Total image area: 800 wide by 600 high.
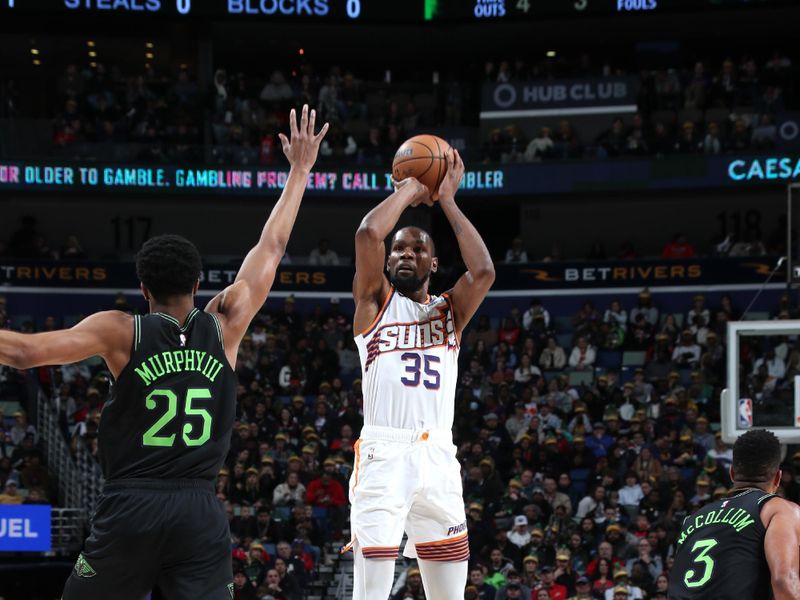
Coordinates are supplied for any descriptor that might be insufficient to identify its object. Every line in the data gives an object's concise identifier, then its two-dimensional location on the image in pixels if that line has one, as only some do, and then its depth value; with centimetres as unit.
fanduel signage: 1576
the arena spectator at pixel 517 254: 2400
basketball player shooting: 643
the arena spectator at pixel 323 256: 2439
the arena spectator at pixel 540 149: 2341
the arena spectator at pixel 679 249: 2356
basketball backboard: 1305
